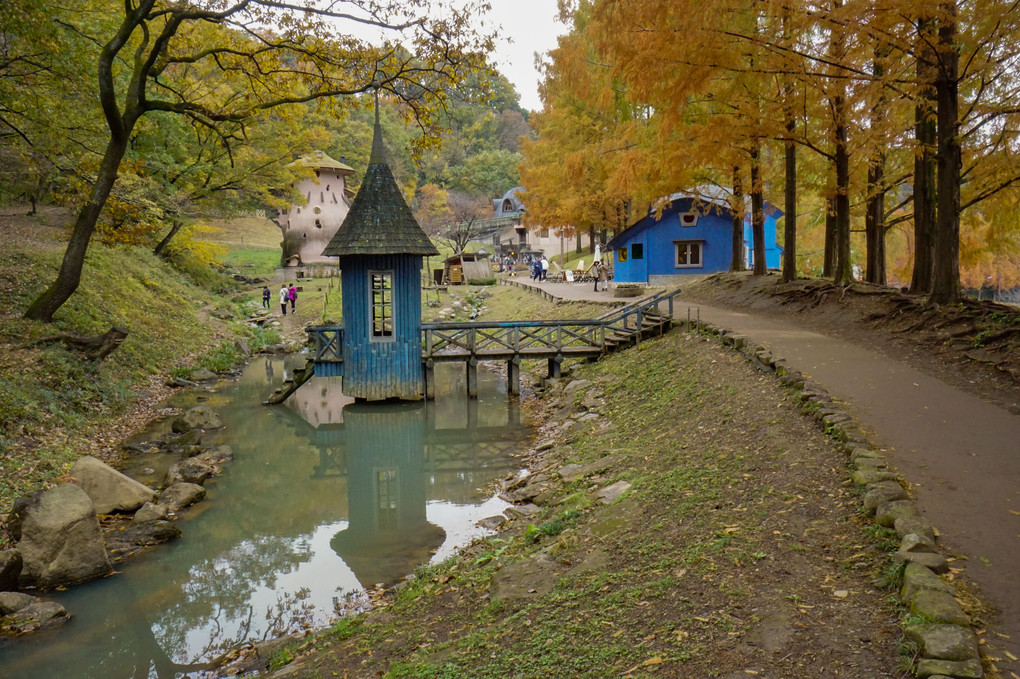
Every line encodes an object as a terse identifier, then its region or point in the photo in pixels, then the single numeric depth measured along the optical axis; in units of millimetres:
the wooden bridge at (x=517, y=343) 18234
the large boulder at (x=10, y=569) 7930
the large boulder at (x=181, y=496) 11000
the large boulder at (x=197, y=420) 15188
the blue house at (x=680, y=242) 31609
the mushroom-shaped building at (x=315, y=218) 43844
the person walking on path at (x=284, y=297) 32500
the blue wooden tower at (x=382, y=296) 17844
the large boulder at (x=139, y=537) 9453
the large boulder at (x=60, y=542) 8352
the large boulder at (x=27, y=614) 7320
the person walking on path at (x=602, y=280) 33312
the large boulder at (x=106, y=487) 10414
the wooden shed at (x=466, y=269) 45531
